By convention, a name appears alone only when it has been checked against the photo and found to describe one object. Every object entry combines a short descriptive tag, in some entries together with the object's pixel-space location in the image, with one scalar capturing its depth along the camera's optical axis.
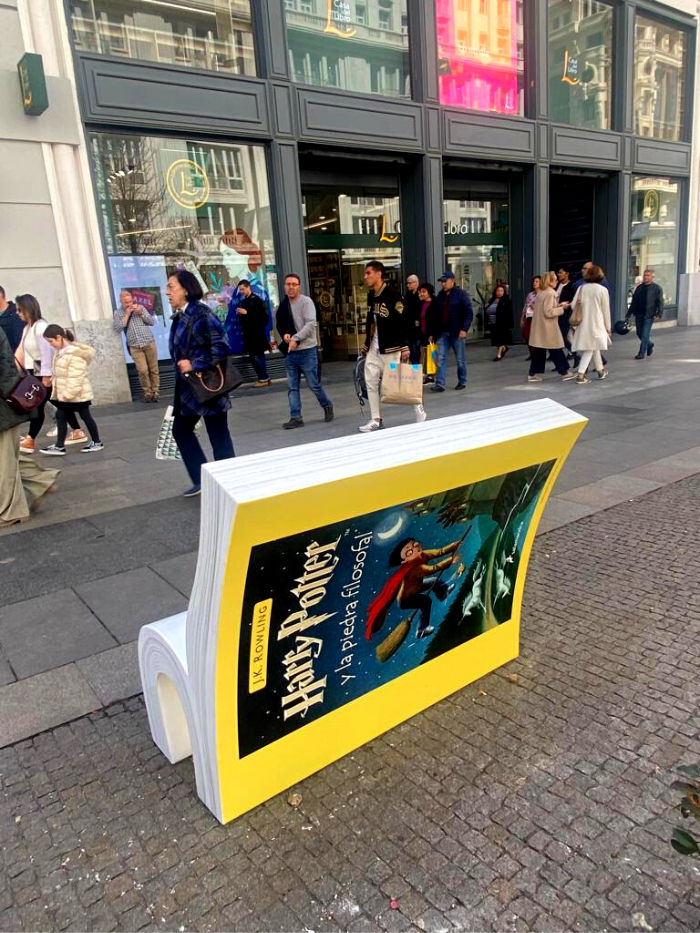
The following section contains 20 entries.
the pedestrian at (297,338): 8.34
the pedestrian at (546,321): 10.59
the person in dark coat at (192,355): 5.29
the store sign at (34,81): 9.47
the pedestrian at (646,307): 12.98
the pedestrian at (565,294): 11.84
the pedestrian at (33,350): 7.97
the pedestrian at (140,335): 10.69
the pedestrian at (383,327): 7.23
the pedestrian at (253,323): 12.35
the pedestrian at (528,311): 11.06
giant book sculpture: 1.86
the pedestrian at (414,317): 7.59
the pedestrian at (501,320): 16.03
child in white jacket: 7.32
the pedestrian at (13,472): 5.23
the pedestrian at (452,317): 10.88
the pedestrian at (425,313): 11.15
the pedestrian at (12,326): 9.00
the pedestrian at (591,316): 10.48
